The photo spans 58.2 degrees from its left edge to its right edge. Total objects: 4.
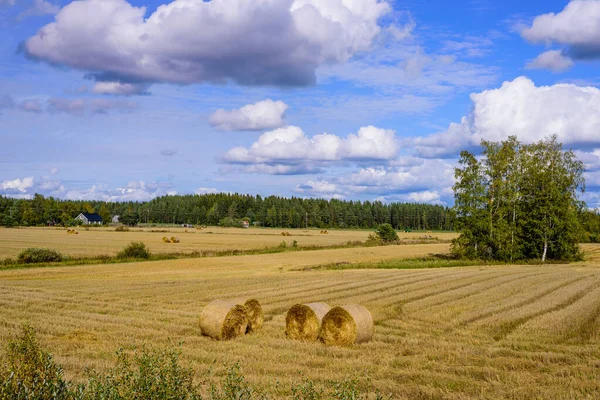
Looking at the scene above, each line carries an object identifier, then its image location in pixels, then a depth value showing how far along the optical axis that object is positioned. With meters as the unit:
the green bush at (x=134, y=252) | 51.88
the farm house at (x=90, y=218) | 168.55
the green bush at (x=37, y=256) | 44.66
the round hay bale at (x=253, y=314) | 17.03
